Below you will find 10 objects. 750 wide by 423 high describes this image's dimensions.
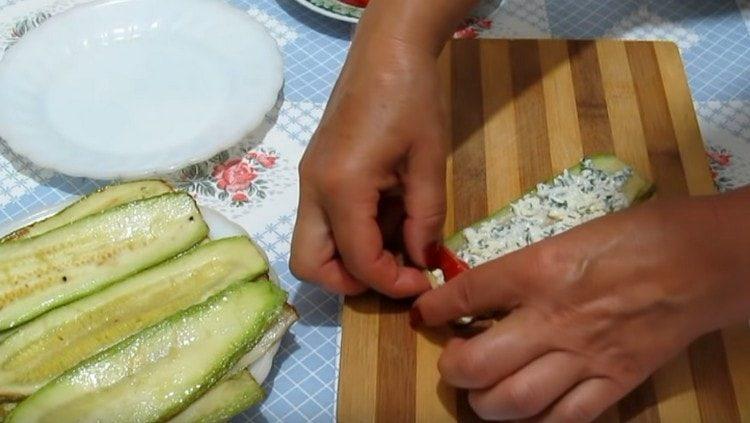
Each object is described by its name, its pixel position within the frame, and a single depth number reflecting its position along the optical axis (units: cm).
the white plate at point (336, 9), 166
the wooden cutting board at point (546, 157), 117
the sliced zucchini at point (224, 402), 106
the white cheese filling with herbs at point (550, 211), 129
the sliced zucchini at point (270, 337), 111
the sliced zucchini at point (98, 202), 124
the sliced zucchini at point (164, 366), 104
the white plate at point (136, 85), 142
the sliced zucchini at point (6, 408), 106
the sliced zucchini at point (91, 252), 116
